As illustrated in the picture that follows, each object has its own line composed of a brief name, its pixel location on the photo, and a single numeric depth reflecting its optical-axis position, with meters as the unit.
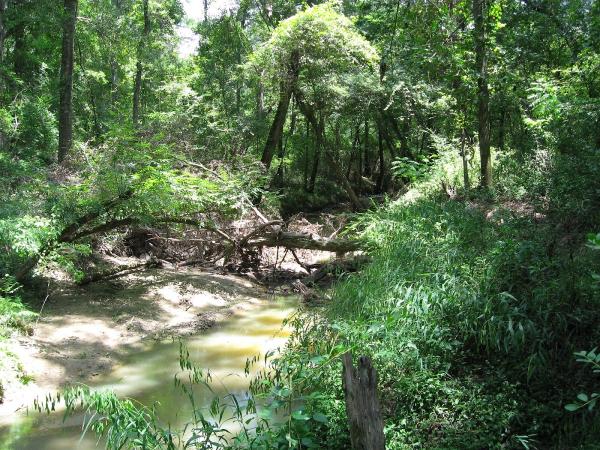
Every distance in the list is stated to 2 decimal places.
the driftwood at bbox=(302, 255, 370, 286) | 9.43
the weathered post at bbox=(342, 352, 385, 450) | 2.99
